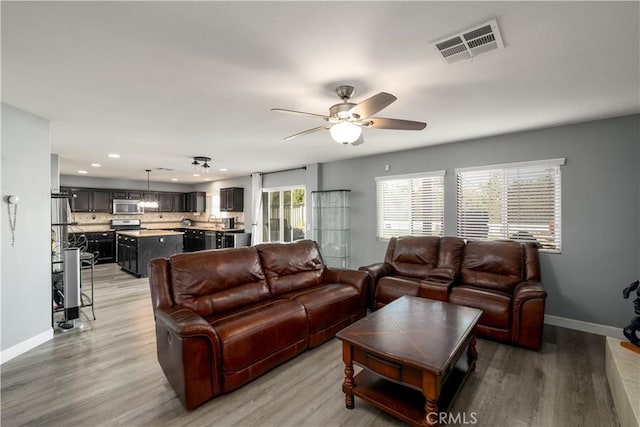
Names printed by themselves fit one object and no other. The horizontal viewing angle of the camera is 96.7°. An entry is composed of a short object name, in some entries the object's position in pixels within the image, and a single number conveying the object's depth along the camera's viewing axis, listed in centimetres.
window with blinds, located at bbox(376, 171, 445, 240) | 464
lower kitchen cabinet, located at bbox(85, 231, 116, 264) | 774
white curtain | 769
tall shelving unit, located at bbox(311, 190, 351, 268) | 574
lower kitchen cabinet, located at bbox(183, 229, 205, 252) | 888
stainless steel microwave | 854
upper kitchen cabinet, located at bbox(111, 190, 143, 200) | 861
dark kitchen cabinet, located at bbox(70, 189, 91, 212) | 782
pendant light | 813
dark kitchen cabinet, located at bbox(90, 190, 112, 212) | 821
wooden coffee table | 178
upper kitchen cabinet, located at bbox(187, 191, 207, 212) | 988
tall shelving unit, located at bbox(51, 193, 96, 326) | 372
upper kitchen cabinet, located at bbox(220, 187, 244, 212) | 831
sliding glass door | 699
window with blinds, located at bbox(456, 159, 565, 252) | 368
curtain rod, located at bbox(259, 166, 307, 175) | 666
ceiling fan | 223
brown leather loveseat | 296
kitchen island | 620
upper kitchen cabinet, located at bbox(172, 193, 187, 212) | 991
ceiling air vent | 167
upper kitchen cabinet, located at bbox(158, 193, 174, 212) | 952
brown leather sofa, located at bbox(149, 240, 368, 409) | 210
